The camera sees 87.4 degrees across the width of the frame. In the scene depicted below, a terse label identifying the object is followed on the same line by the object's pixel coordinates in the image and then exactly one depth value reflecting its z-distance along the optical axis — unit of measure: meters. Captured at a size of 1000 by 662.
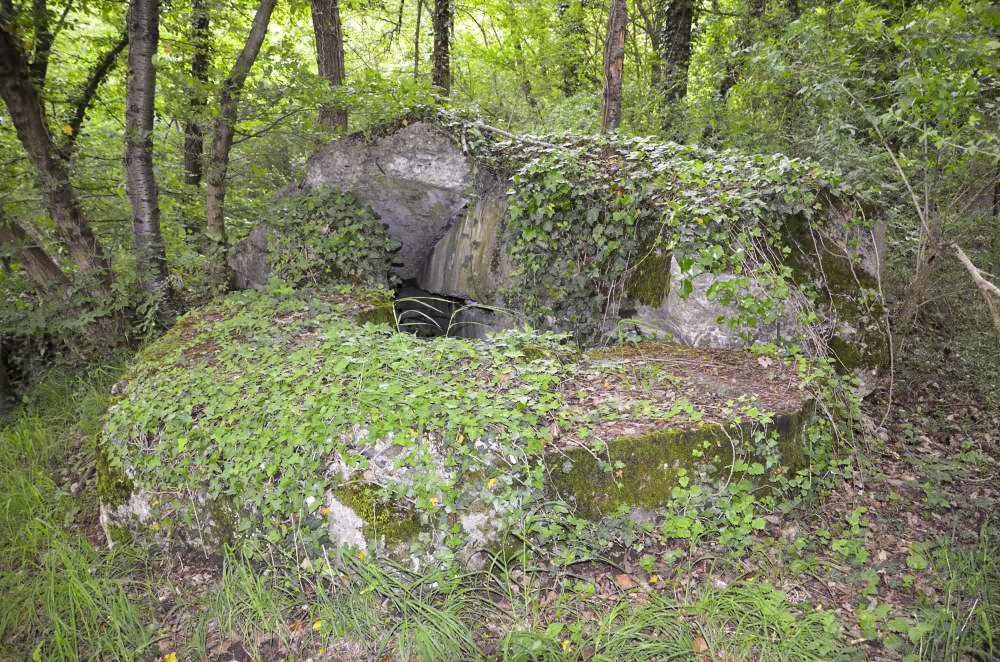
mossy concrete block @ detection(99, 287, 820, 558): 3.11
